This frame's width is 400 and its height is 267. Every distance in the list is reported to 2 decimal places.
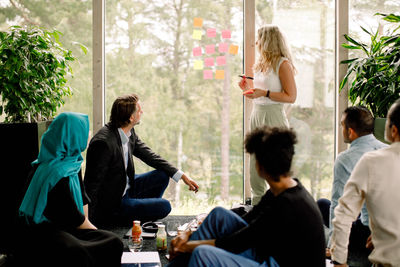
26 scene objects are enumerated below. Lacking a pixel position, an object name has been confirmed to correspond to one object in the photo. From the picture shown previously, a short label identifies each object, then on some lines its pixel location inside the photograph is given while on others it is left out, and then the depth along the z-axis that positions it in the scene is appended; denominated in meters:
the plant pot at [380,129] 2.99
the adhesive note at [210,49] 3.75
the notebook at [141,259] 2.31
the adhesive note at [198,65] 3.76
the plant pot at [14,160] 2.76
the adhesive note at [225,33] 3.75
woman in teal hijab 2.02
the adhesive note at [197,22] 3.73
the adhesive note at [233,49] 3.76
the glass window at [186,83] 3.74
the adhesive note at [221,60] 3.75
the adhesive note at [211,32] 3.75
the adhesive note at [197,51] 3.75
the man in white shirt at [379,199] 1.76
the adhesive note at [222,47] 3.75
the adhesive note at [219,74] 3.76
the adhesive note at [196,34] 3.73
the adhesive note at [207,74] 3.76
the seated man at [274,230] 1.70
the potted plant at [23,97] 2.79
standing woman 3.28
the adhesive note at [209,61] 3.76
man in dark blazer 2.98
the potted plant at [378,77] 3.11
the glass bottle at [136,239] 2.59
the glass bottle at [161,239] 2.65
